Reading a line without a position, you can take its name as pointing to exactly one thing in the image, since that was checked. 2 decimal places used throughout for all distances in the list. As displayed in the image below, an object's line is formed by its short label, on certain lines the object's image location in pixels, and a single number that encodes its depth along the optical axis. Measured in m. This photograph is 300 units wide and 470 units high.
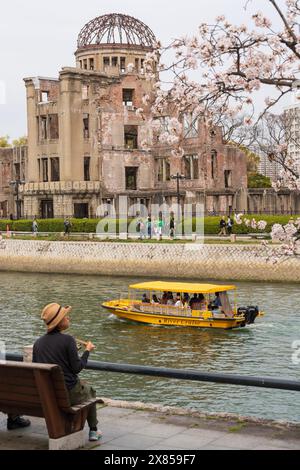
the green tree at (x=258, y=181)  90.88
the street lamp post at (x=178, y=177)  59.33
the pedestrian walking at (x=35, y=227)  62.79
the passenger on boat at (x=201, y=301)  33.36
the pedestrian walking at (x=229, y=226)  55.65
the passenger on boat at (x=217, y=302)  32.93
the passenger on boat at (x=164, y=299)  34.41
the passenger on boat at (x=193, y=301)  33.44
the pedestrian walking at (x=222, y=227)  55.97
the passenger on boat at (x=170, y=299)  34.12
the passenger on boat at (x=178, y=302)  33.47
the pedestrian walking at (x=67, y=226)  61.12
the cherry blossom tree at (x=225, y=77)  12.73
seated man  9.35
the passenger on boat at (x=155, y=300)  34.50
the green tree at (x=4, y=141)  116.38
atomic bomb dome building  69.75
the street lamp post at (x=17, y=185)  69.41
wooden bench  9.04
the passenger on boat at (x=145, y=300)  34.56
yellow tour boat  31.62
